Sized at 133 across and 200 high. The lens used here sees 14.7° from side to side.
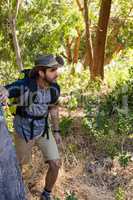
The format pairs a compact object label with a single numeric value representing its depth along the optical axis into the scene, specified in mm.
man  5355
